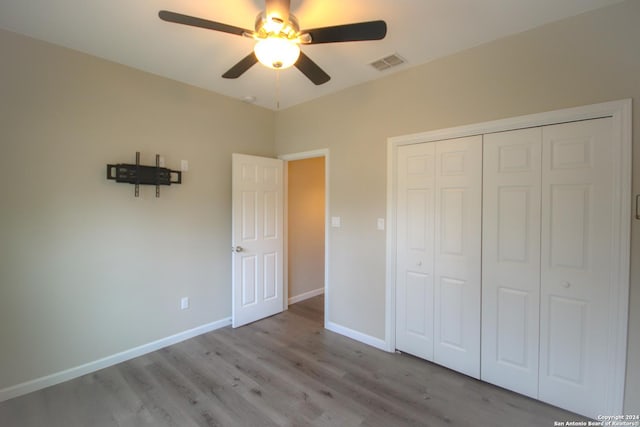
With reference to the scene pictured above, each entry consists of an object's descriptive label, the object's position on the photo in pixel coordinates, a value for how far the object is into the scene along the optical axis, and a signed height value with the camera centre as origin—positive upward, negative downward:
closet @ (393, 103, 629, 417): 1.91 -0.39
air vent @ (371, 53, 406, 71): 2.54 +1.33
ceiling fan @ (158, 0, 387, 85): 1.52 +0.98
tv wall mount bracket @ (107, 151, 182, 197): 2.62 +0.32
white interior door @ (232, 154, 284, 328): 3.44 -0.37
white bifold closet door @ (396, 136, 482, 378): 2.44 -0.39
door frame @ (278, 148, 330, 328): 3.43 -0.05
